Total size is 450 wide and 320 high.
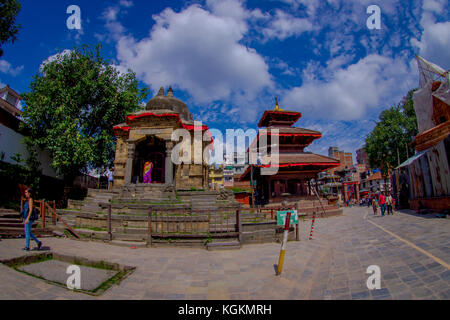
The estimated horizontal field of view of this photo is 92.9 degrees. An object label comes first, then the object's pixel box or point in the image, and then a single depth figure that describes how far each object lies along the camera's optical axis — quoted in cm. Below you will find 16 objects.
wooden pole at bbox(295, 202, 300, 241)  868
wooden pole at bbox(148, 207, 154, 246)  788
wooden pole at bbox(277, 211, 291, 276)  484
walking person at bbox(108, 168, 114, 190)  2256
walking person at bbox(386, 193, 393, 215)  1627
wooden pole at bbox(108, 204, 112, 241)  851
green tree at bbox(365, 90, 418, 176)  2806
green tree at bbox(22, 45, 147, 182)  1709
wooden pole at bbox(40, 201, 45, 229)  953
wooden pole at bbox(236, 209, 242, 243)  790
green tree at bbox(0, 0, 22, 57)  1201
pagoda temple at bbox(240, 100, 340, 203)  2041
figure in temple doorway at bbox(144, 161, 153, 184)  1846
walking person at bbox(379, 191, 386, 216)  1611
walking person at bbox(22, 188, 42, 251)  651
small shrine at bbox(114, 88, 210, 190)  1591
